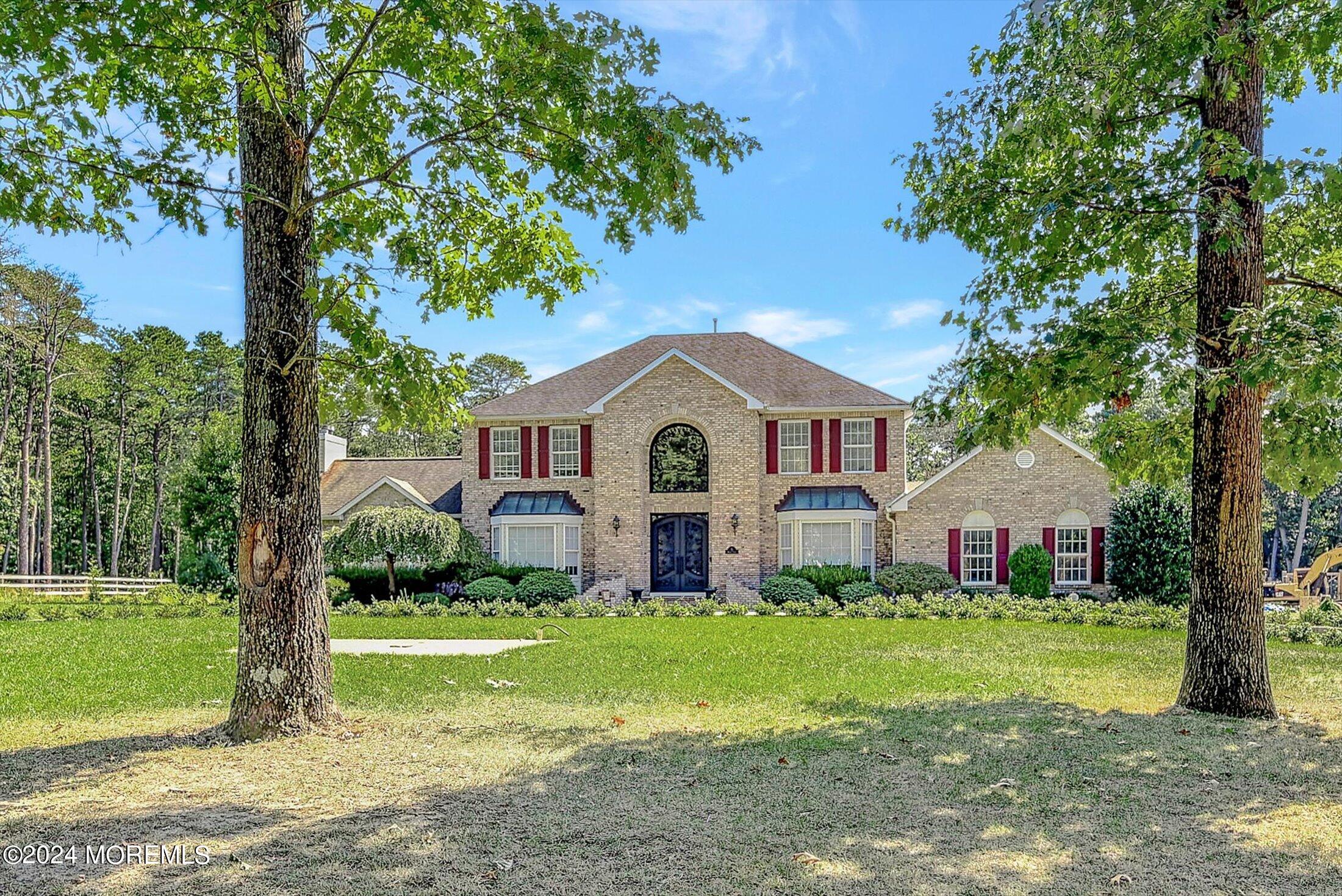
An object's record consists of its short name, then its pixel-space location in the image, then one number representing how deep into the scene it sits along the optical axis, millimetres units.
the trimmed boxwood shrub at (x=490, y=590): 21078
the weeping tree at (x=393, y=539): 20953
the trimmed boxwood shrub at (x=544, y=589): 21109
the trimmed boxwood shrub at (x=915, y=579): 21688
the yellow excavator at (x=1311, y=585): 22438
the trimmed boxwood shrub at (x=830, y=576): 21484
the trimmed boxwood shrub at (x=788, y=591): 20828
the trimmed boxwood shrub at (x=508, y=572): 22656
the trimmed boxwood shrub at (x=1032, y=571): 21297
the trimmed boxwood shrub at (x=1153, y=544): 19484
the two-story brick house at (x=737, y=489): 22344
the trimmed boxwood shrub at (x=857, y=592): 20516
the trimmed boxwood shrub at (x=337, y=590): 20516
